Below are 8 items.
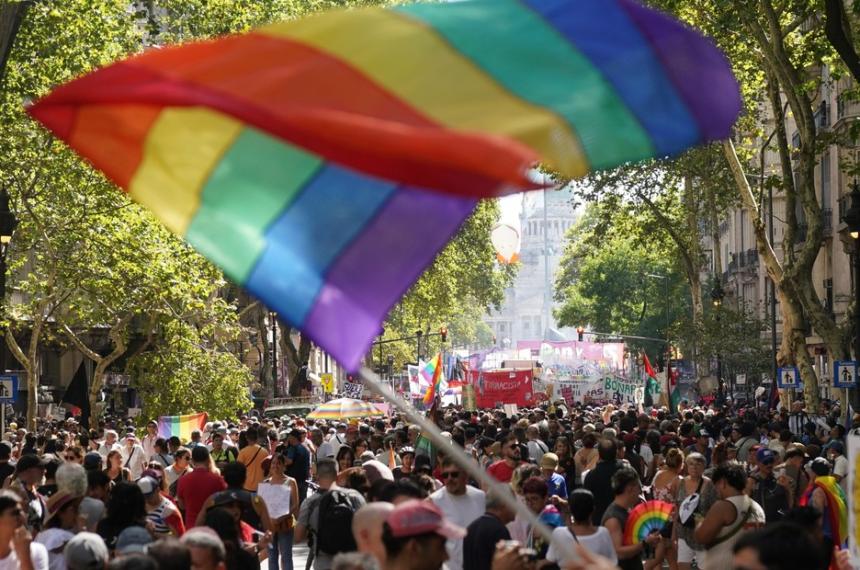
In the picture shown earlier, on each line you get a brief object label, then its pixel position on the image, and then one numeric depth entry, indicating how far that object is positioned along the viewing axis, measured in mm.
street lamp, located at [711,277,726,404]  56088
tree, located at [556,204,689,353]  102188
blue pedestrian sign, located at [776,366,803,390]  34969
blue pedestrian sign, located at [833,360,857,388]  30281
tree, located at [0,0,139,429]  30125
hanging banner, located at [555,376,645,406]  54031
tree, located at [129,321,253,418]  37219
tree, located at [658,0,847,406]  29234
